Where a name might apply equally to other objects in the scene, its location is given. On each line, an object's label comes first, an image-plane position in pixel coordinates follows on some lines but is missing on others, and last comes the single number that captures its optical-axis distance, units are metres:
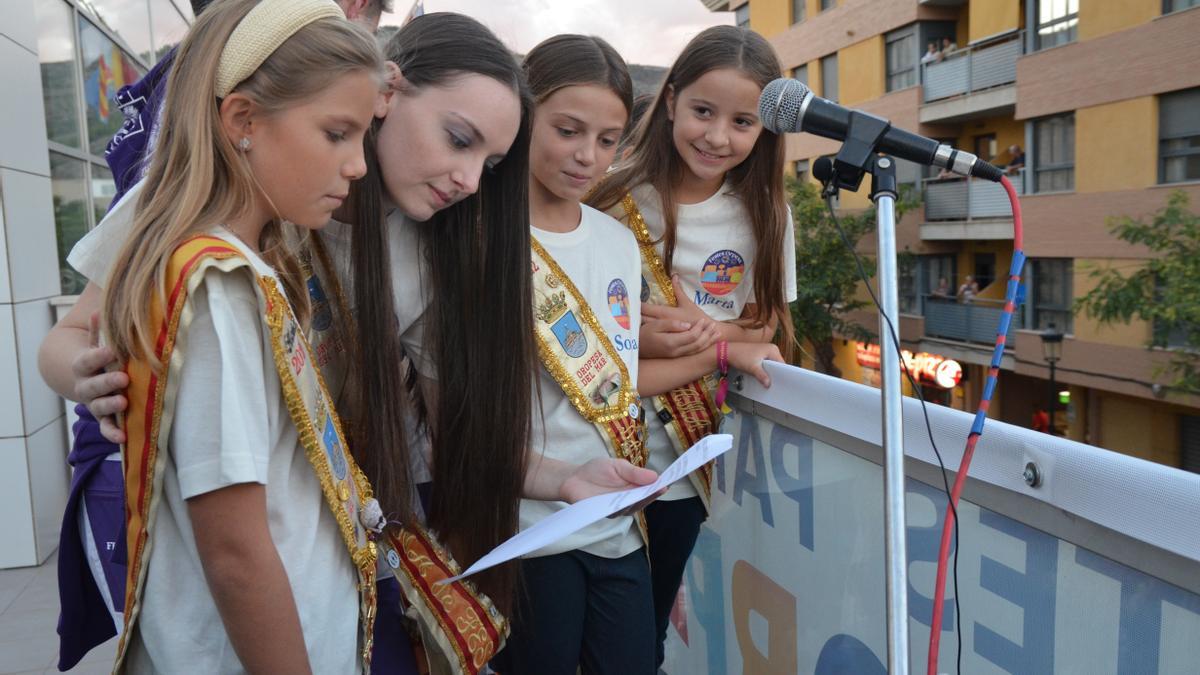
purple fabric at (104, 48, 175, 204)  1.73
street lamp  18.70
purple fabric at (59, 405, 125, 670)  1.57
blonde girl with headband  1.16
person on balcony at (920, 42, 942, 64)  22.67
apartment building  17.55
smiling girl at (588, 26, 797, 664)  2.25
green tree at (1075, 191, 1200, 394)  15.86
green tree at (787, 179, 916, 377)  24.72
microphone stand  1.25
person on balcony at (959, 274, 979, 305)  23.02
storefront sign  22.42
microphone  1.45
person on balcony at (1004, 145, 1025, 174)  20.67
